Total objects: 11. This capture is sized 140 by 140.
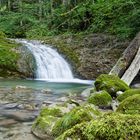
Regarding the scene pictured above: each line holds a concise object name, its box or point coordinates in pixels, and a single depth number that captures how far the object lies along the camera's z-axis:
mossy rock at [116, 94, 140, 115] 3.03
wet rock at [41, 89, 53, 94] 5.89
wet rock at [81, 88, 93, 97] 5.50
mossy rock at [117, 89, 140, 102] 4.17
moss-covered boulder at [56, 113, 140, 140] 1.61
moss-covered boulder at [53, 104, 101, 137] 2.54
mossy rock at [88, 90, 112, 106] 4.24
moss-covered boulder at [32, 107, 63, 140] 2.75
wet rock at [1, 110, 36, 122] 3.50
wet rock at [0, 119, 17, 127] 3.21
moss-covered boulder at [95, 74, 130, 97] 5.04
